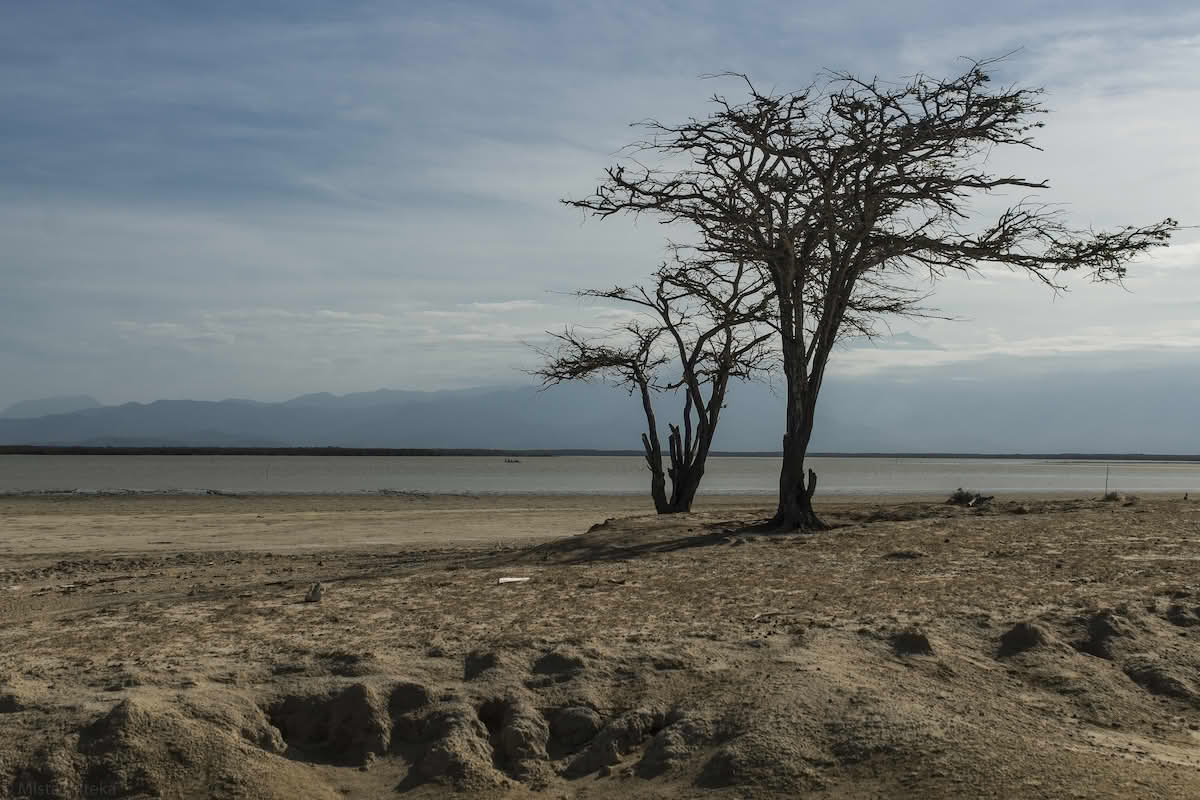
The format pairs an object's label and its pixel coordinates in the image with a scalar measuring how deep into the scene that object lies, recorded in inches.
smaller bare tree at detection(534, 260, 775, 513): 769.6
